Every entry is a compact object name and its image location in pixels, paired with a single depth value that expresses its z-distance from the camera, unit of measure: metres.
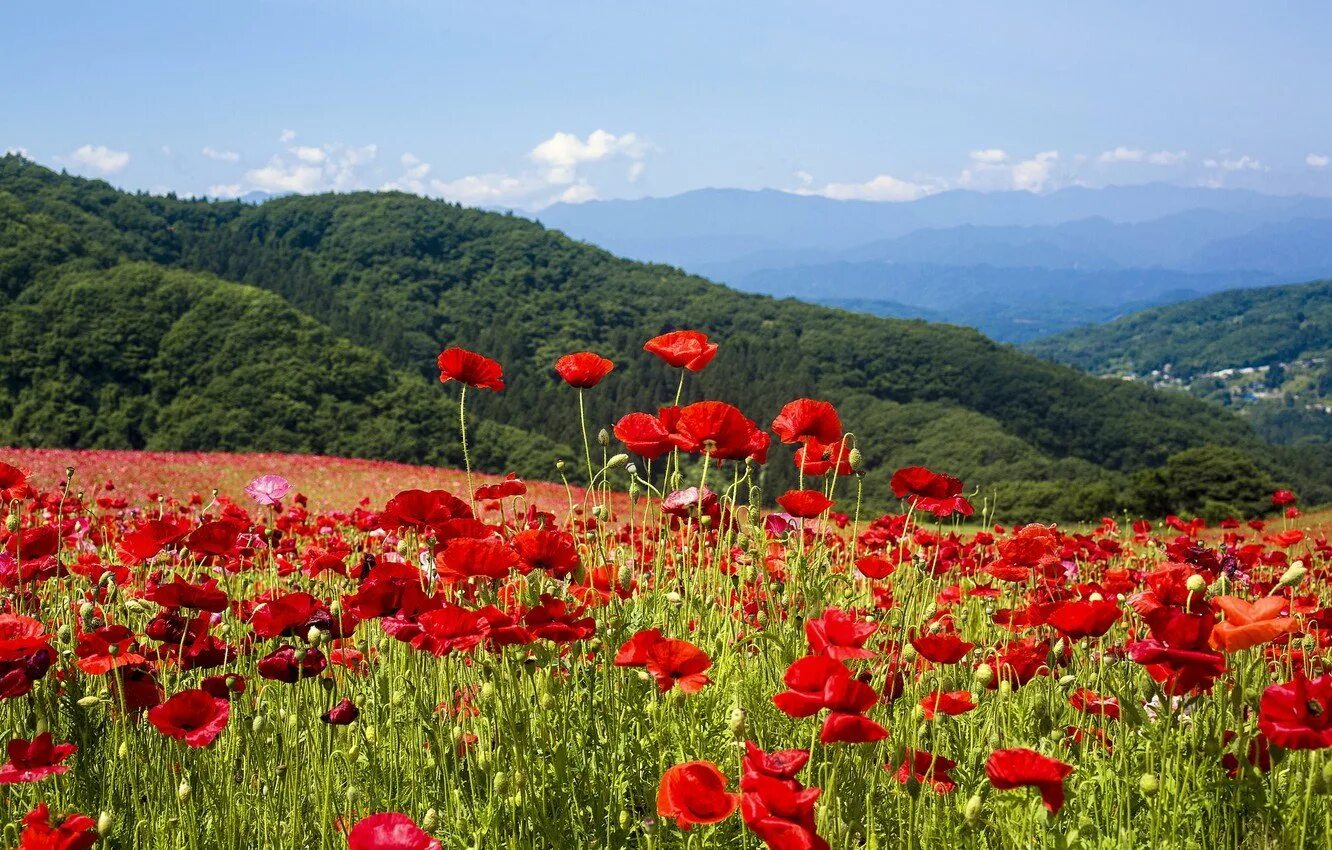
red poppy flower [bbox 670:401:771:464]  2.83
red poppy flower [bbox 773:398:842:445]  2.93
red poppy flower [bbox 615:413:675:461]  2.85
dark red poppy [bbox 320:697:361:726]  2.40
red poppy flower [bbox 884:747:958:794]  2.31
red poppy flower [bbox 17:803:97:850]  1.76
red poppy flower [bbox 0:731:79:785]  2.18
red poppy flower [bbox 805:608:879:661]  1.98
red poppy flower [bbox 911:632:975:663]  2.41
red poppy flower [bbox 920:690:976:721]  2.31
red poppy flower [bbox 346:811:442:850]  1.58
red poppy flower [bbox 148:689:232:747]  2.15
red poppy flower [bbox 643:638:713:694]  2.32
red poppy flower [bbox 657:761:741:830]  1.65
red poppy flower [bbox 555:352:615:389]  3.26
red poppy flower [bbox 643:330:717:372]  3.17
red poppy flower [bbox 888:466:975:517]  2.99
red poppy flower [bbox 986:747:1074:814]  1.79
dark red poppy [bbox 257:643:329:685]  2.49
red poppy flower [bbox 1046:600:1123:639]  2.26
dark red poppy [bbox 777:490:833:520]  2.95
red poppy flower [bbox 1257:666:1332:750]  1.80
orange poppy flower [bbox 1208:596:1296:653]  1.80
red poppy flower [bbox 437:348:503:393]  3.11
